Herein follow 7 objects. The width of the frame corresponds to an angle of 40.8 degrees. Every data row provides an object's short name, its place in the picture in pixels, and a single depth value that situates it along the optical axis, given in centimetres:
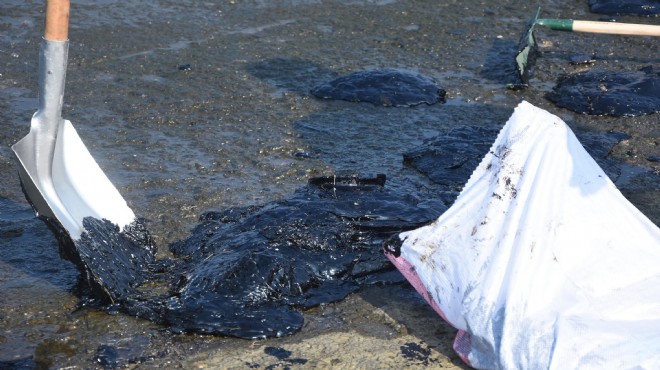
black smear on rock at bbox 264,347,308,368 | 314
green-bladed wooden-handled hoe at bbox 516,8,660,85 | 577
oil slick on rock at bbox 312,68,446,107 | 575
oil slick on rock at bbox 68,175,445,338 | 339
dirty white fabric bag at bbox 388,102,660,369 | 296
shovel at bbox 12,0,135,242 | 352
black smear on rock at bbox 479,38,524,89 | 626
